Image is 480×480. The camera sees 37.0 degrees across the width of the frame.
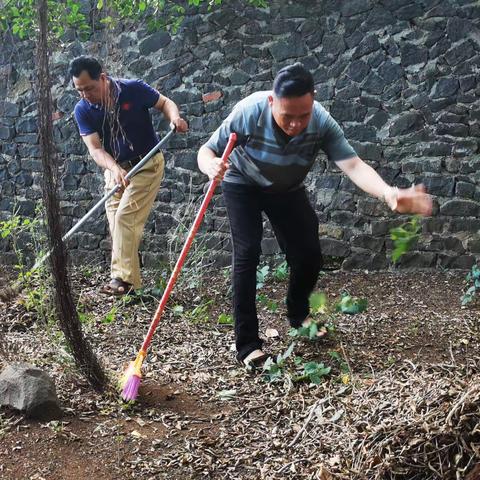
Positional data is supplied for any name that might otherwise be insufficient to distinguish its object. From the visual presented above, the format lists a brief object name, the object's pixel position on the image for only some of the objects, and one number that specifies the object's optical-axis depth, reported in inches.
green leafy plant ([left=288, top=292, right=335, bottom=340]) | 157.8
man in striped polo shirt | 143.6
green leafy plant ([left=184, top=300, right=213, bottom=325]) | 194.7
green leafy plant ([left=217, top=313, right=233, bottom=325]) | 193.0
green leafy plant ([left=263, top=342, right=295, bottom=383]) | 145.9
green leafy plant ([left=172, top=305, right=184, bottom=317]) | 199.5
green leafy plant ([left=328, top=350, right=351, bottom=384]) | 141.0
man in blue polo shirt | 210.2
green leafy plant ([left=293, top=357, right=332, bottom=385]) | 142.8
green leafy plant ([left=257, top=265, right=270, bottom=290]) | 234.5
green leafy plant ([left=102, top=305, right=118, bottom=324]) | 191.6
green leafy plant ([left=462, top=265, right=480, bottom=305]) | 206.1
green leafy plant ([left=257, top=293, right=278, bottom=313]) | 202.8
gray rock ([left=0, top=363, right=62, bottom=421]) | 122.7
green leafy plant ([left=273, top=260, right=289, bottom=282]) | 249.3
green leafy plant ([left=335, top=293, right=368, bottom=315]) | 171.0
